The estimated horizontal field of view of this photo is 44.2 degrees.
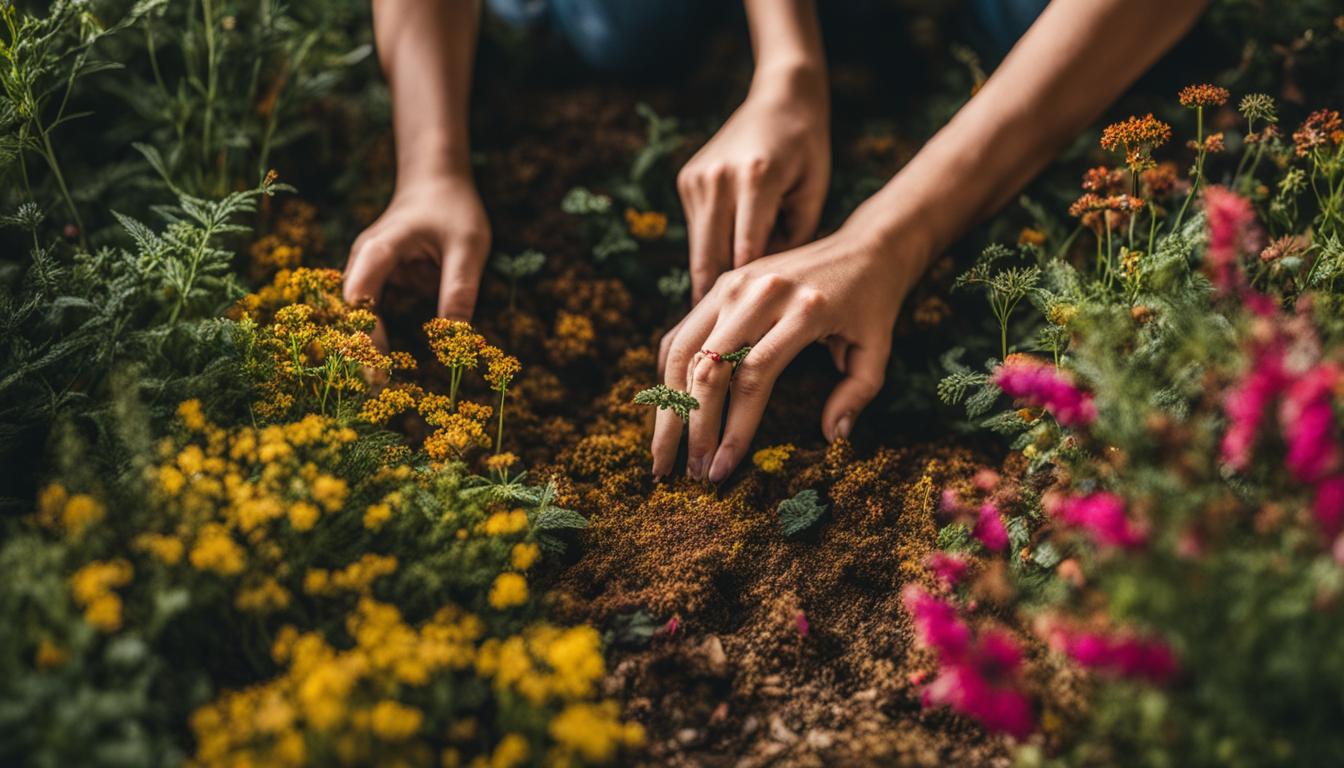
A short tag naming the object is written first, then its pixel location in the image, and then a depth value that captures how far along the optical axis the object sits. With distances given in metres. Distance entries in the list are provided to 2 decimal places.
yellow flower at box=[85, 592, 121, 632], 0.71
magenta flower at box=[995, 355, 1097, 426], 0.75
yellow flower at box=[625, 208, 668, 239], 1.00
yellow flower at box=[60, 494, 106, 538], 0.74
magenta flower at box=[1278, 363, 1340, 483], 0.68
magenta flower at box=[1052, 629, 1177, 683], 0.68
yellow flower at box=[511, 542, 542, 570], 0.78
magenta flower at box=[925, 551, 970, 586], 0.78
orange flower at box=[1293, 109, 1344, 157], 0.84
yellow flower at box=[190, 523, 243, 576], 0.74
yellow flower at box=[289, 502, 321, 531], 0.75
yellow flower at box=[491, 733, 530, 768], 0.71
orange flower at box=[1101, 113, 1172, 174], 0.83
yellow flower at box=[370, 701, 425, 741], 0.71
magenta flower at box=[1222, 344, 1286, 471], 0.70
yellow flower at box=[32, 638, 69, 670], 0.71
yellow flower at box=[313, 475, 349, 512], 0.76
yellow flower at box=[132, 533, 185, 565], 0.73
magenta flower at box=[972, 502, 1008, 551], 0.79
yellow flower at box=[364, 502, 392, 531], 0.78
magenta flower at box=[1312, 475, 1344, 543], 0.66
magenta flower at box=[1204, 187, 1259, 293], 0.72
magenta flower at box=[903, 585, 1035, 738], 0.71
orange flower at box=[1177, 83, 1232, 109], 0.84
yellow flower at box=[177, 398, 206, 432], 0.79
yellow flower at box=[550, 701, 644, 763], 0.71
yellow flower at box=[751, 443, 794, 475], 0.88
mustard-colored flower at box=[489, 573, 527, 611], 0.76
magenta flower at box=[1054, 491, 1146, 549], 0.70
